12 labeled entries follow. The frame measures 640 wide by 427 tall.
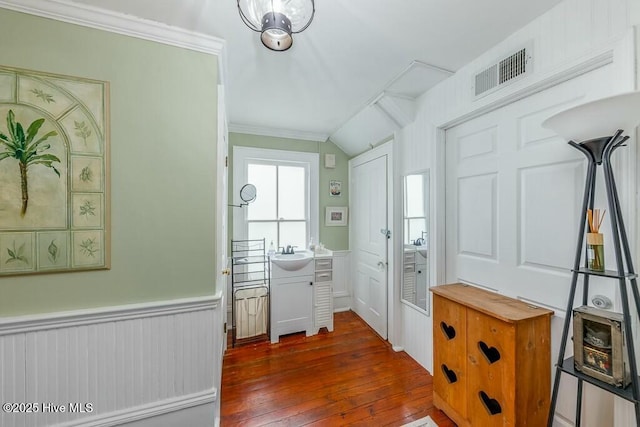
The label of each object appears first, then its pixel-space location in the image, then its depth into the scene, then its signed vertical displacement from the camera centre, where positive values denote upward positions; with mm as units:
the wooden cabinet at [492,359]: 1292 -825
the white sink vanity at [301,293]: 2758 -895
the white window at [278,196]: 3086 +239
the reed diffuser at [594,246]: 1082 -142
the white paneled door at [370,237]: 2811 -284
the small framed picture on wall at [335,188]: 3529 +364
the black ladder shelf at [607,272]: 973 -237
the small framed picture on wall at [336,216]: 3506 -29
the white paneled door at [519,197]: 1362 +107
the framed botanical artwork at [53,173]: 1243 +217
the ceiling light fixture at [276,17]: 1066 +868
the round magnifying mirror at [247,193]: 2902 +243
